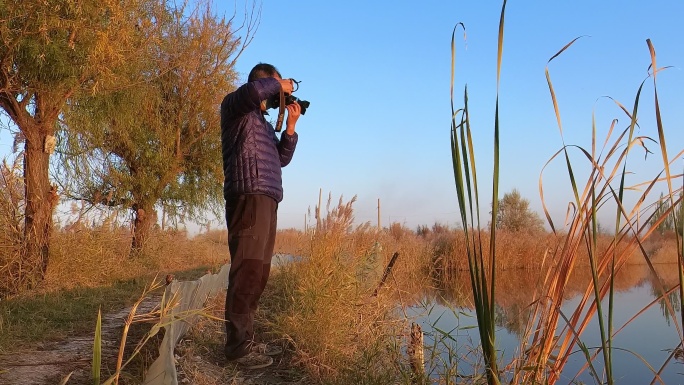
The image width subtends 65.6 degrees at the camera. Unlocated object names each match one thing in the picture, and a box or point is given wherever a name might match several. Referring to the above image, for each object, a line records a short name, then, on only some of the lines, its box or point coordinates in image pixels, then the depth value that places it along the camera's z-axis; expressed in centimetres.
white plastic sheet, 227
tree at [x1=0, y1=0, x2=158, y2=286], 568
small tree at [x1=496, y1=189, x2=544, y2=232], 3206
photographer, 319
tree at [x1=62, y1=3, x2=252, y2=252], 1151
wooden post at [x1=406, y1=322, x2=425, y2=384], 317
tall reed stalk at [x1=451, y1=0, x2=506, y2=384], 151
